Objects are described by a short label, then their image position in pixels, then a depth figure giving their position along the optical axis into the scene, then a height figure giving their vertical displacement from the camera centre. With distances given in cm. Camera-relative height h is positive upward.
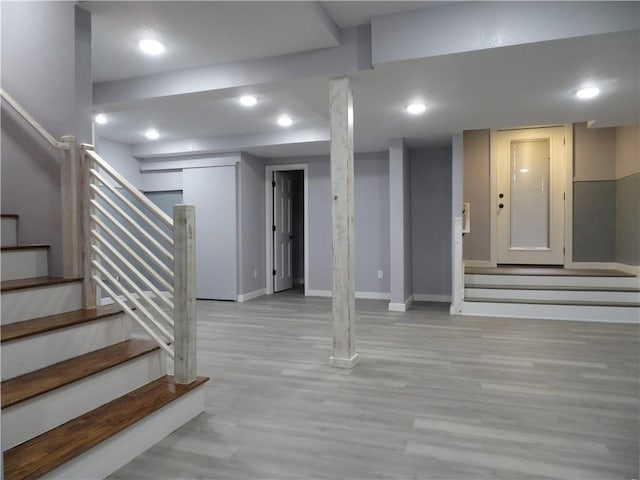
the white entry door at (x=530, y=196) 632 +53
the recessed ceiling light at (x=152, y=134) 580 +145
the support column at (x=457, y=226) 531 +6
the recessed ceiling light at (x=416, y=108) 406 +124
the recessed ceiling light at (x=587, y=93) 365 +124
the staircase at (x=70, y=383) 165 -71
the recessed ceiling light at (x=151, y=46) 306 +141
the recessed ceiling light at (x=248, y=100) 430 +141
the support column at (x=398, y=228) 562 +4
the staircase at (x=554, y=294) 493 -83
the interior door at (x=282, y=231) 737 +2
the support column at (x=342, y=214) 324 +14
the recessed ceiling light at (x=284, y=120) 518 +145
